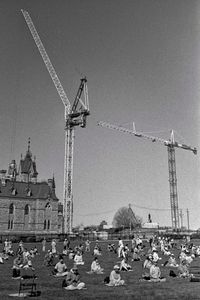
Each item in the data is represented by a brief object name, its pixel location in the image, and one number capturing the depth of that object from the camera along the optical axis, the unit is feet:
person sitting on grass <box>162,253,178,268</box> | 101.57
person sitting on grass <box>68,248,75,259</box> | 116.82
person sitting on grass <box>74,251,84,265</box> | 102.80
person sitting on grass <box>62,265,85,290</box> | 63.05
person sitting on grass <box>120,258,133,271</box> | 89.61
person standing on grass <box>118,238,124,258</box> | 121.59
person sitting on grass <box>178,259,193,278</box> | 78.74
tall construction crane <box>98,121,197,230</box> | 401.08
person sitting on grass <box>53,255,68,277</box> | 80.49
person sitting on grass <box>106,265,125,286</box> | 67.27
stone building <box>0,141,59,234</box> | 314.76
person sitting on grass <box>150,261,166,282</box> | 73.00
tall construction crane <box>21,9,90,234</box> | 324.80
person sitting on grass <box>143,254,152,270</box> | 90.55
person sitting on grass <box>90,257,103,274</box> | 85.66
